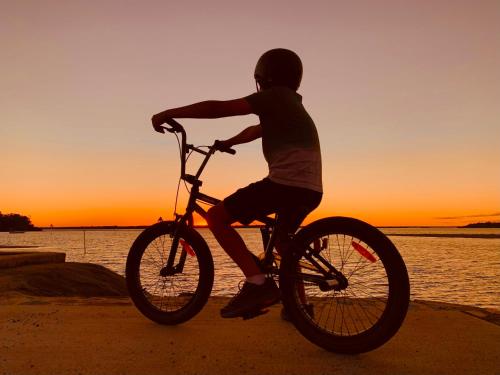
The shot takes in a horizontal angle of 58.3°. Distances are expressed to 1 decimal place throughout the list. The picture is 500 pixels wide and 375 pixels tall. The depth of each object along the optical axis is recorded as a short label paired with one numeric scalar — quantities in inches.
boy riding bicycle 142.0
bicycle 128.9
